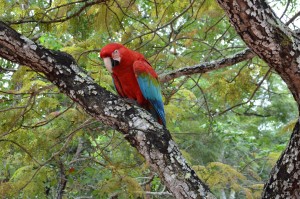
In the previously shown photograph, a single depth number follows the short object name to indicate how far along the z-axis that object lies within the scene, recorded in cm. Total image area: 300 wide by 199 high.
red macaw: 575
